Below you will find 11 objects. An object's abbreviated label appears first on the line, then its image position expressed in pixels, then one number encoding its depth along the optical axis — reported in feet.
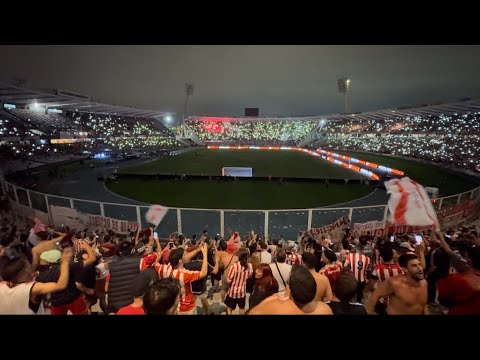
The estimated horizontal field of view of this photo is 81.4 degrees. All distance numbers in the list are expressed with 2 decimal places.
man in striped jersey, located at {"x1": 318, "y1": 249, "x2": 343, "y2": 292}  15.21
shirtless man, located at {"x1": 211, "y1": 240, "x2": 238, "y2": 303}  16.31
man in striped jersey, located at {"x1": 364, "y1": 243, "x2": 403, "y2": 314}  14.46
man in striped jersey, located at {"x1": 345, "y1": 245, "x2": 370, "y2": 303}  17.11
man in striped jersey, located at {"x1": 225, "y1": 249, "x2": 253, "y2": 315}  15.46
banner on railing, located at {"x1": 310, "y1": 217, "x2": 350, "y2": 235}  33.86
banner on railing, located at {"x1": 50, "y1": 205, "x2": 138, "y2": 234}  35.99
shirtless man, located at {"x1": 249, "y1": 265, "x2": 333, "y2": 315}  8.98
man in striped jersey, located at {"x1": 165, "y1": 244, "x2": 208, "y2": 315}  13.43
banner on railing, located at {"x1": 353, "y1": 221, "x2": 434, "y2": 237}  34.06
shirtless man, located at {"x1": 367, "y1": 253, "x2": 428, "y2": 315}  11.23
